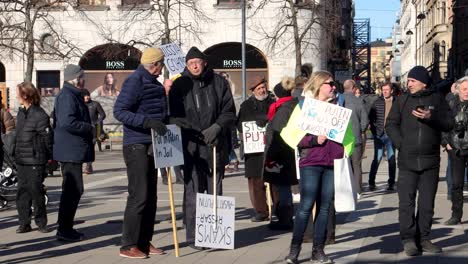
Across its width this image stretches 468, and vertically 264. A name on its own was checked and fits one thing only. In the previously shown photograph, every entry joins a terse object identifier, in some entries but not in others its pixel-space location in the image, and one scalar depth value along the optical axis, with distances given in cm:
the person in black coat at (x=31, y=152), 1150
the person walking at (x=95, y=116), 2166
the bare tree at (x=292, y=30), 3594
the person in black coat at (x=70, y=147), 1070
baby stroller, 1438
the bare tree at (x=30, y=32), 2942
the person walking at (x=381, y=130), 1683
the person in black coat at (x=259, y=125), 1243
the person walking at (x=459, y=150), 1212
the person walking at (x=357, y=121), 1560
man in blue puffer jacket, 959
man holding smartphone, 971
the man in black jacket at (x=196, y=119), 1014
